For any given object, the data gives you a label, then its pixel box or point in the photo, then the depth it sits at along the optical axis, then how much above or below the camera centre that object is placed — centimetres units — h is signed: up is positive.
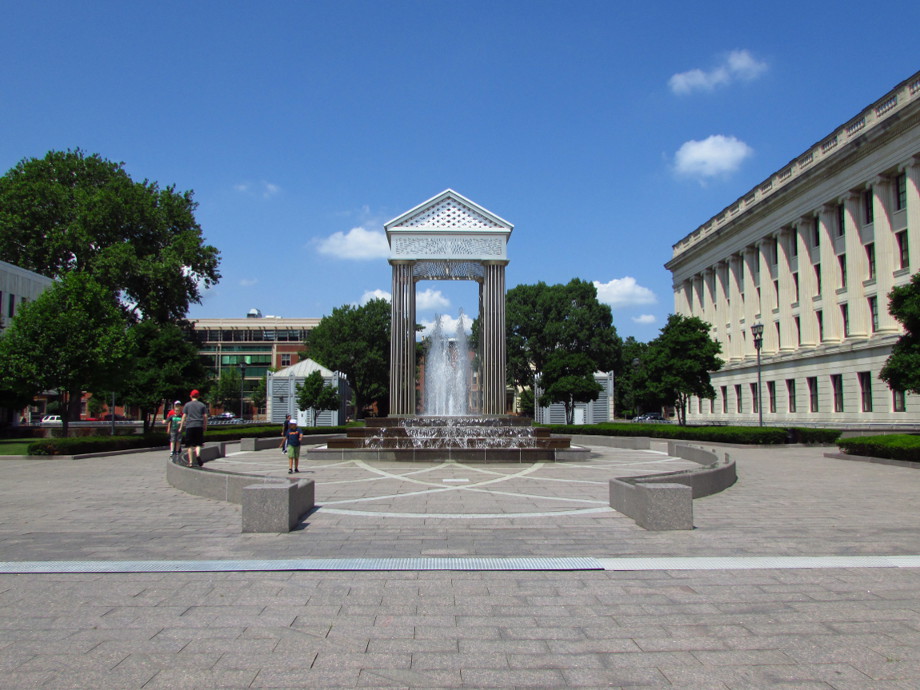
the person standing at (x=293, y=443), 1678 -59
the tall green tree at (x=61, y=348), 2888 +311
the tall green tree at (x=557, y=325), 6319 +815
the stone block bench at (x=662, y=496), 945 -124
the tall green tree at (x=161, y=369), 3819 +292
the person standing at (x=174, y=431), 1978 -30
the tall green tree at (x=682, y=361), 4125 +312
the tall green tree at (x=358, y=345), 7269 +774
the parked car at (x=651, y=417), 8078 -46
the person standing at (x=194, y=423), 1652 -7
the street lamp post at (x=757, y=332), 3579 +414
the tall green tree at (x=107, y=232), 4416 +1252
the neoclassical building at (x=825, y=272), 3731 +917
